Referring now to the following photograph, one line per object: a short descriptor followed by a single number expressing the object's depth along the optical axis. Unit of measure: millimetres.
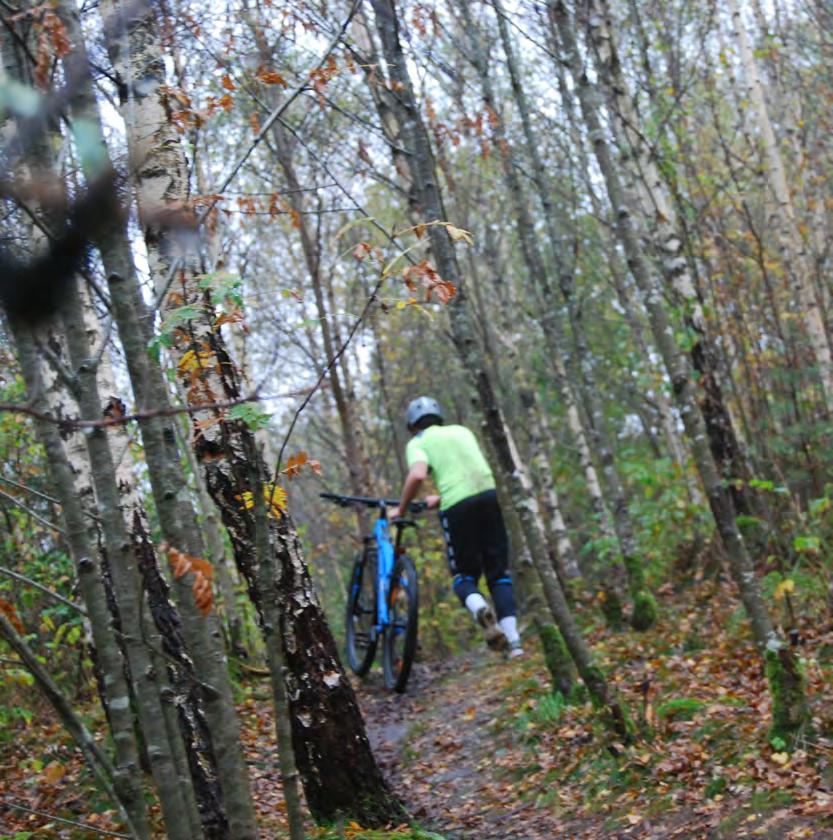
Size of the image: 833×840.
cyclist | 7688
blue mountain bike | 8609
